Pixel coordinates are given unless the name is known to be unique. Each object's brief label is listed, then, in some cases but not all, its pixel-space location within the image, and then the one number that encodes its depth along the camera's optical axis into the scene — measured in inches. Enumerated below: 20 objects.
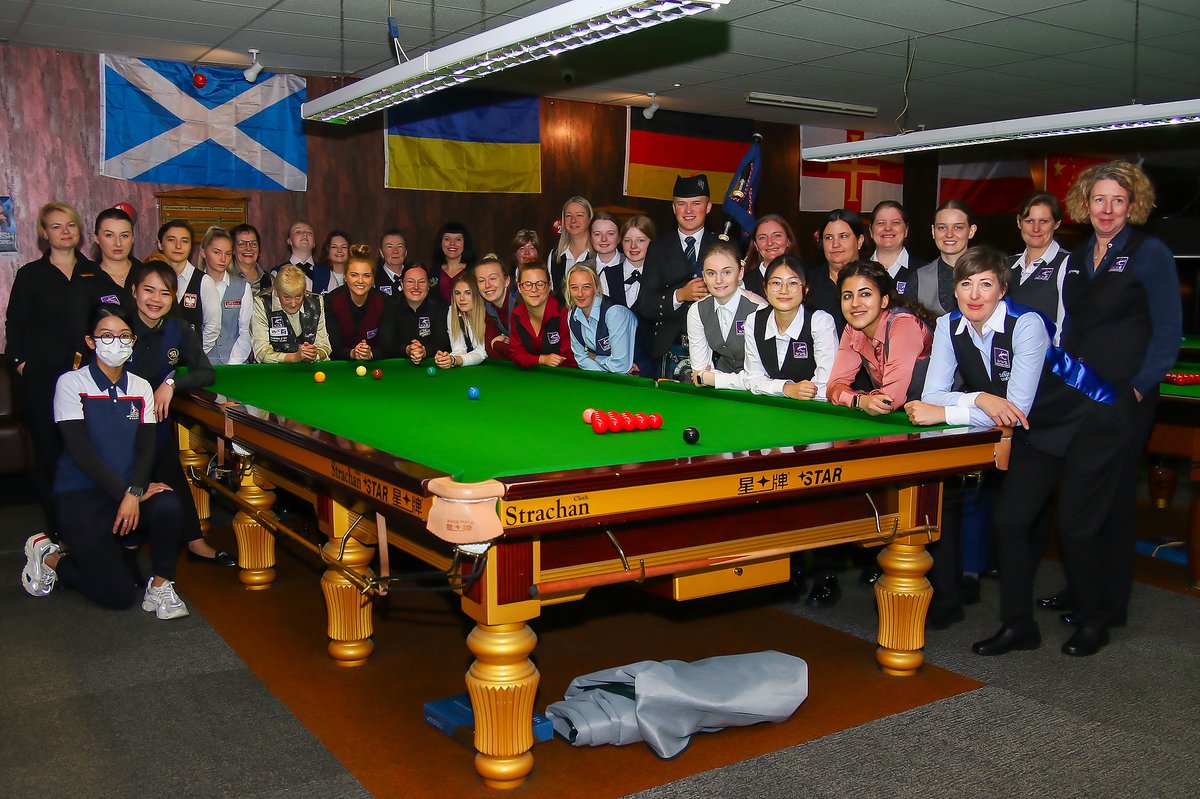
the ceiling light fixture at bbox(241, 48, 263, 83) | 263.9
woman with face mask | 161.2
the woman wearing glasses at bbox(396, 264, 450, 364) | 225.9
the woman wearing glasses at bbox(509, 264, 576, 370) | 201.6
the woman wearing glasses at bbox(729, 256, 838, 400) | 157.5
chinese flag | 441.4
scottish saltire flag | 267.7
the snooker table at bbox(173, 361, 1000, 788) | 97.8
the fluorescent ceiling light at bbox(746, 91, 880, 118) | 307.0
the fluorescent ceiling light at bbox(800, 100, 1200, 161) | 201.6
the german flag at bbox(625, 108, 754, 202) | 358.9
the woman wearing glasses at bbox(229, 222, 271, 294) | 234.7
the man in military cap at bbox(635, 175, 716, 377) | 209.8
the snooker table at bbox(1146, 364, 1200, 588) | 193.3
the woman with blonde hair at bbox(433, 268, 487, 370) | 223.3
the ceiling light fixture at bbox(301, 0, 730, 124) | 127.6
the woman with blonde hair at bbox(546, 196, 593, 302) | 241.1
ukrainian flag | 313.4
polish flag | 432.1
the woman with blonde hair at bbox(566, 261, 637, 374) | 195.0
